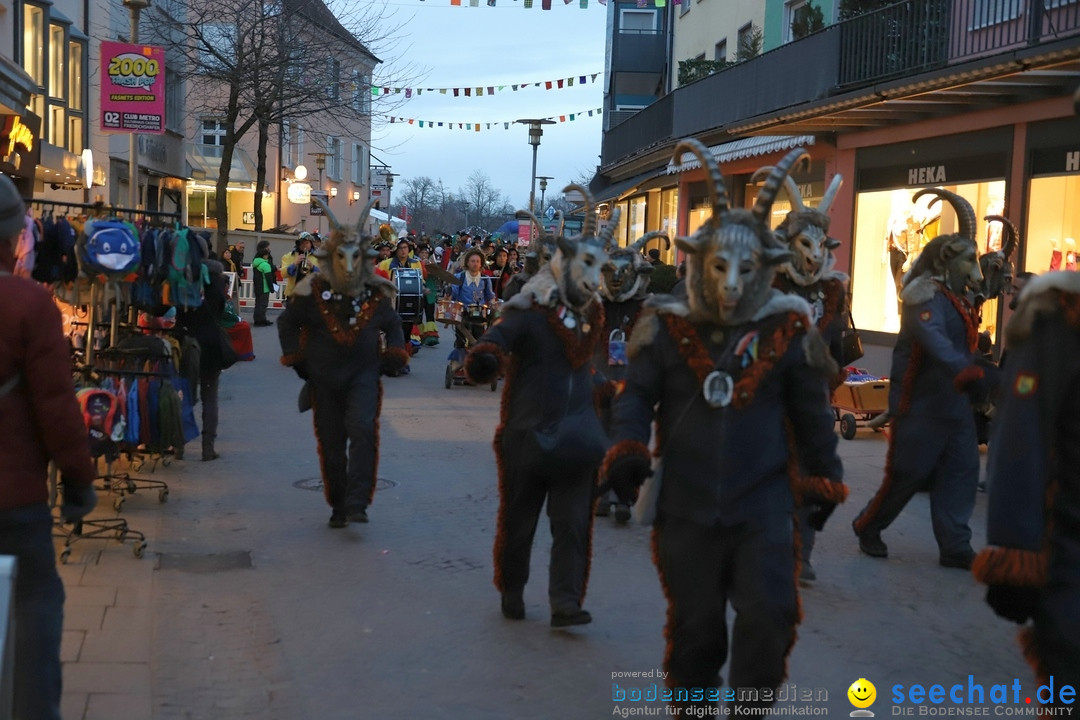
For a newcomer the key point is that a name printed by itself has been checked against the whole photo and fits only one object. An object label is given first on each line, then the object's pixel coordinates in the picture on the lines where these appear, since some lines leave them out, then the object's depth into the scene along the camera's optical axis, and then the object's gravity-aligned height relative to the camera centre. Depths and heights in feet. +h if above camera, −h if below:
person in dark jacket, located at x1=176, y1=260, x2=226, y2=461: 35.37 -1.71
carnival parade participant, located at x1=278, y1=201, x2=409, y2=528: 28.17 -1.99
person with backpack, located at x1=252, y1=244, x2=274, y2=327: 88.63 -1.08
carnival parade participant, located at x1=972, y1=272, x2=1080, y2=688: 11.32 -1.69
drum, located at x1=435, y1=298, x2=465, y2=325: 61.21 -1.88
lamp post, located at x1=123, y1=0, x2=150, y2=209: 45.61 +4.95
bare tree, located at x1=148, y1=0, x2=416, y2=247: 95.20 +15.94
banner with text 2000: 47.19 +6.34
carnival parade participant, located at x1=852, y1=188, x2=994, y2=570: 25.63 -2.38
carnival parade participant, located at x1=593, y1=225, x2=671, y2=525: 30.04 -0.57
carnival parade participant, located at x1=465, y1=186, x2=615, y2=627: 20.61 -2.35
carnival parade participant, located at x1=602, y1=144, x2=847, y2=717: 14.07 -1.84
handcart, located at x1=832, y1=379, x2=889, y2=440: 43.88 -3.98
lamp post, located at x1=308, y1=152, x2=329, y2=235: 145.78 +12.31
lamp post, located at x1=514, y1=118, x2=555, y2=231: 106.63 +12.23
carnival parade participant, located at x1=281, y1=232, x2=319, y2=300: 67.77 +0.31
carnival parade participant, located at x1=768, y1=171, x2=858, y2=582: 24.13 +0.13
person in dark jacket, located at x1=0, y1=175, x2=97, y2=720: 13.28 -2.11
